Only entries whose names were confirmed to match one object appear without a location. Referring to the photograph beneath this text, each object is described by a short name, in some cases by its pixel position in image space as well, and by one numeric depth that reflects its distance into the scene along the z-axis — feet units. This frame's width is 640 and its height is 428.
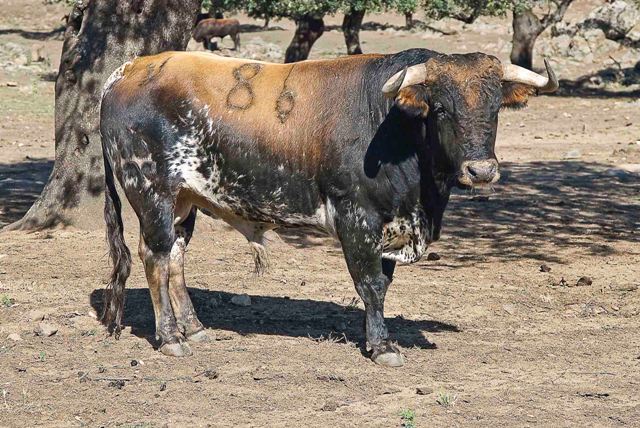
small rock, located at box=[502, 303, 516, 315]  45.12
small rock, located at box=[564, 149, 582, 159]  86.08
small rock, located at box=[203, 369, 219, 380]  36.27
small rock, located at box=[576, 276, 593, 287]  49.20
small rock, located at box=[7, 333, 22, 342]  40.41
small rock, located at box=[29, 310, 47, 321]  42.51
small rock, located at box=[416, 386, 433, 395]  34.58
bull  35.62
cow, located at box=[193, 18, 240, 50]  182.12
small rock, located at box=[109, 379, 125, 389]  35.31
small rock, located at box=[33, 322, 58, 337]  41.12
